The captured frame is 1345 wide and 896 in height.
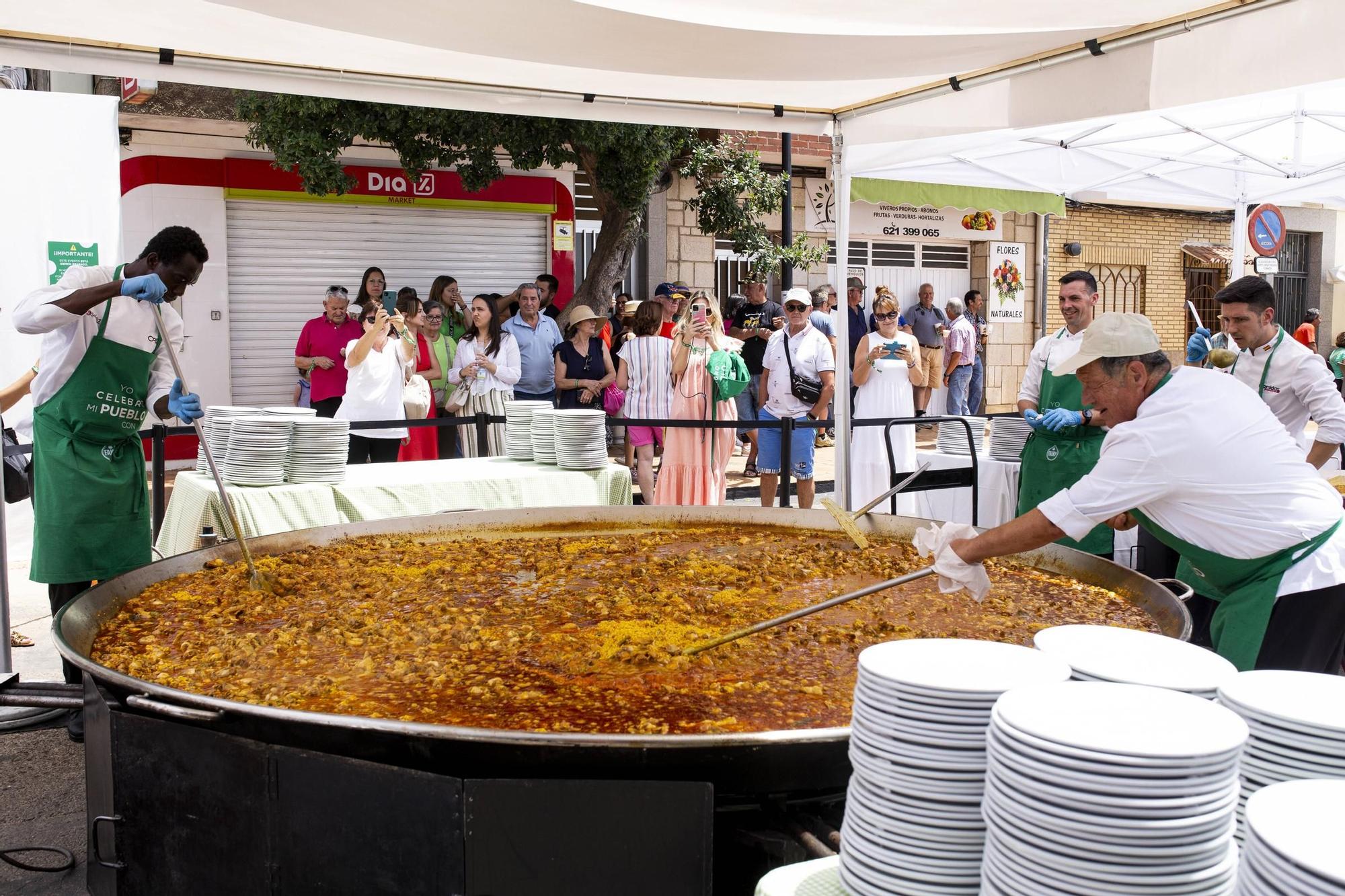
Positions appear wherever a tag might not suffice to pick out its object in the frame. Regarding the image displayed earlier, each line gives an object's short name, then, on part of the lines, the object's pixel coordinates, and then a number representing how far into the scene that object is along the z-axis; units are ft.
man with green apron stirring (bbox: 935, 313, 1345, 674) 8.57
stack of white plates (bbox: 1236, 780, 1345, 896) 3.47
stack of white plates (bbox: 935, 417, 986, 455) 22.33
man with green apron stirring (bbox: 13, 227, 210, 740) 13.29
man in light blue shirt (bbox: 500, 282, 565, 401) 27.50
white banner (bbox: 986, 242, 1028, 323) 55.26
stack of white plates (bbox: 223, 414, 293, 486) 16.07
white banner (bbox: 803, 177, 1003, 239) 49.60
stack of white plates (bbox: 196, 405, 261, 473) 16.52
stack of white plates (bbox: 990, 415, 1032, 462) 20.85
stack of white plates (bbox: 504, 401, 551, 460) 20.13
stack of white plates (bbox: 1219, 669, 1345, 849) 4.57
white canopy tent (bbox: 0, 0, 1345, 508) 12.73
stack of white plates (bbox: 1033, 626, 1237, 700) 5.37
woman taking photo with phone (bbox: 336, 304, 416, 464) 22.17
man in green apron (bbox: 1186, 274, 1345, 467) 16.70
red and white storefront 36.01
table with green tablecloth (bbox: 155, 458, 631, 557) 16.12
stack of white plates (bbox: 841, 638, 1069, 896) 4.77
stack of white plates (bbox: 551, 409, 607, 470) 18.97
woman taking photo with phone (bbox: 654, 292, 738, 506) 23.32
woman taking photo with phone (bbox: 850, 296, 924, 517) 24.93
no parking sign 33.33
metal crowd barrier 18.71
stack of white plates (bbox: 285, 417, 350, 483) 16.69
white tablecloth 20.16
